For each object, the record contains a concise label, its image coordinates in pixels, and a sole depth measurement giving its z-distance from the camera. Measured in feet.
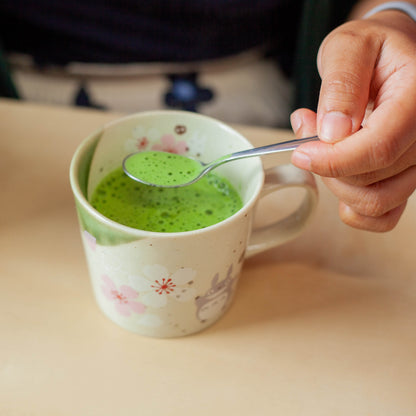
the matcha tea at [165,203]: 1.81
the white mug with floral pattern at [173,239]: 1.50
